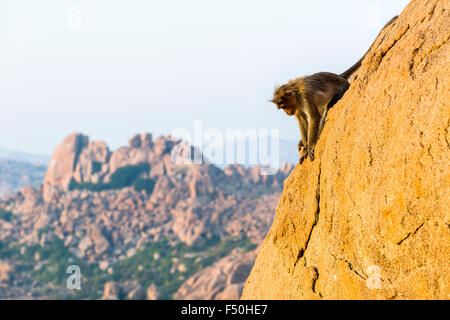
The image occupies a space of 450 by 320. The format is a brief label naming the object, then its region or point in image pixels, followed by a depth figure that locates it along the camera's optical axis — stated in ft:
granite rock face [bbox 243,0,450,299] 33.63
